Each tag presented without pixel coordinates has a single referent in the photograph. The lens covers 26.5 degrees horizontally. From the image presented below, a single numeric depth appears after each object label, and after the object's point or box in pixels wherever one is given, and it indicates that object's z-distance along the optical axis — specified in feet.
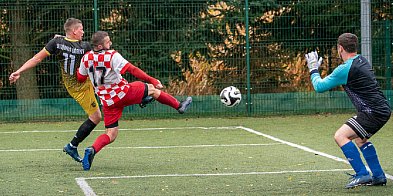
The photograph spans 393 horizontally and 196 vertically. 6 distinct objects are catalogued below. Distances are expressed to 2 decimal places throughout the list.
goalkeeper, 26.89
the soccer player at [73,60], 36.17
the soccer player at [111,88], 32.81
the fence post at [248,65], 61.67
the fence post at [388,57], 62.03
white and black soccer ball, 39.52
